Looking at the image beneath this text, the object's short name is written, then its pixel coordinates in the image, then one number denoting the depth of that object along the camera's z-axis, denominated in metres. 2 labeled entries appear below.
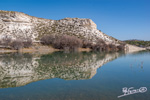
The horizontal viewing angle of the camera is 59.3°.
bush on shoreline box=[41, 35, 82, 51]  64.38
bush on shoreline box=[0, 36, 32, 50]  53.84
